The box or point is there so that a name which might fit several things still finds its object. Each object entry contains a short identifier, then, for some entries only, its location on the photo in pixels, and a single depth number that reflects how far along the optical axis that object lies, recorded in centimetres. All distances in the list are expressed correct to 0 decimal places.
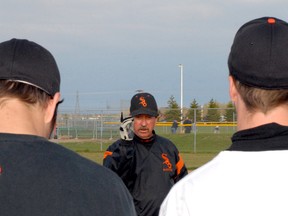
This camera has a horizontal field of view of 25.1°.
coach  668
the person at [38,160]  227
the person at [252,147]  216
